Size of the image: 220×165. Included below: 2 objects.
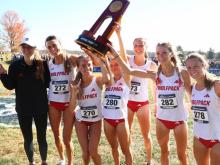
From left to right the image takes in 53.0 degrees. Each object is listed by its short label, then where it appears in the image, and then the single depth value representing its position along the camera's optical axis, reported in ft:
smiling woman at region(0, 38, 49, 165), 10.62
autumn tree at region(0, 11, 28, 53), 147.38
